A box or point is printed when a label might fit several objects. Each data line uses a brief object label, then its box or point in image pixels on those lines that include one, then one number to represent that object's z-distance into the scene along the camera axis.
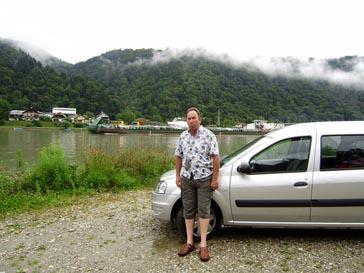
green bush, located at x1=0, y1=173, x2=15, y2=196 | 8.45
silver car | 4.92
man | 4.66
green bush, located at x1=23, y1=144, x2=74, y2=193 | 8.98
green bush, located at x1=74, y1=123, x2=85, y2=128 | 100.69
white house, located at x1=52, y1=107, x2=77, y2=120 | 112.69
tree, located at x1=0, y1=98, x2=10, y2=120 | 95.75
